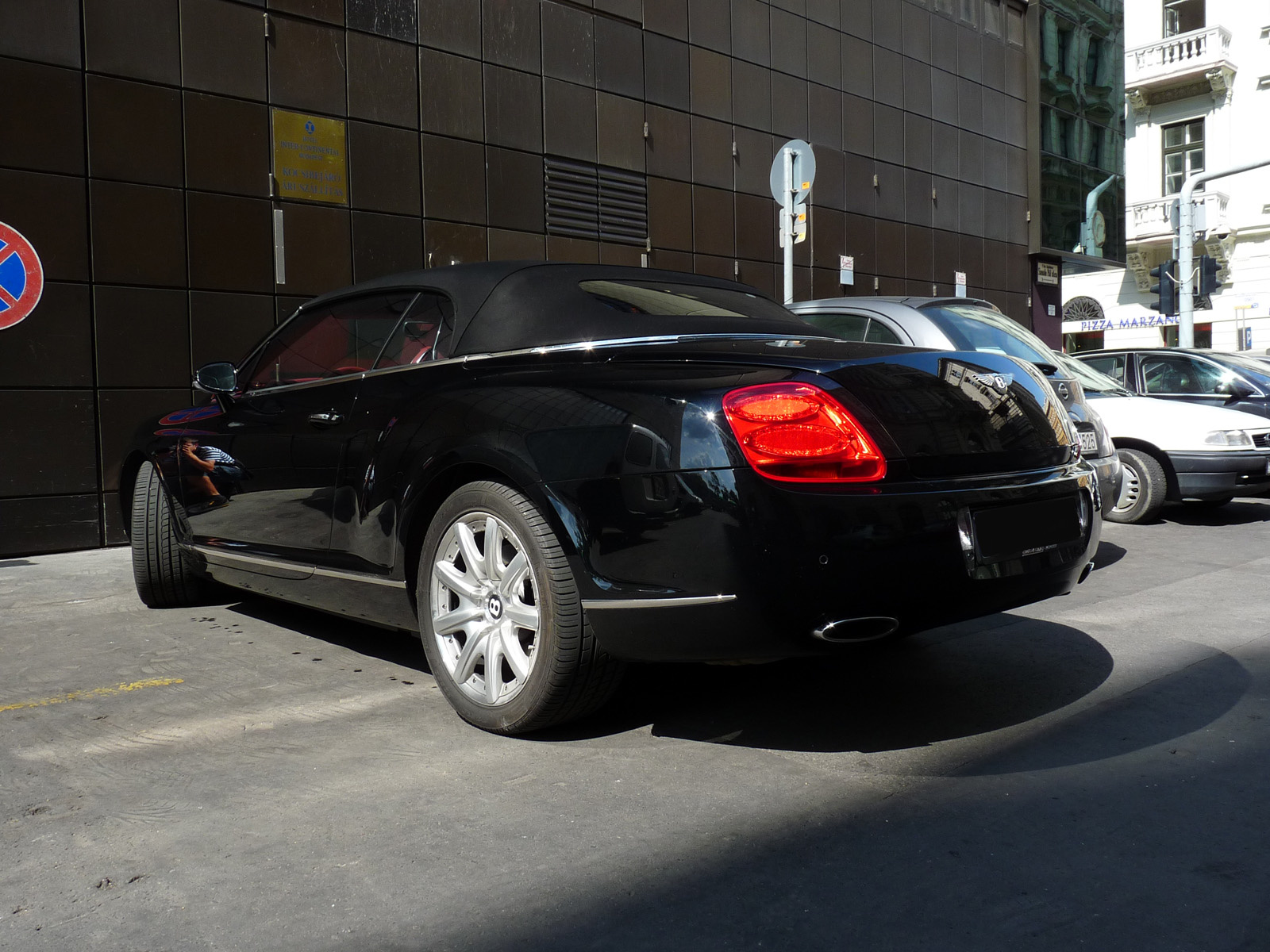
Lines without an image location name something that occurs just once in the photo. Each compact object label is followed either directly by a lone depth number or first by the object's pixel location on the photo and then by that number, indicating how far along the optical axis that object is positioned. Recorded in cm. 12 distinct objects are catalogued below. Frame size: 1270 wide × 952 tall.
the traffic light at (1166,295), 1709
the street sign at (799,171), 859
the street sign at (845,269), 1477
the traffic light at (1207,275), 1756
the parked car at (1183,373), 975
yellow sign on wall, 910
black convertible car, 280
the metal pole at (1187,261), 1847
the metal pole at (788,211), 859
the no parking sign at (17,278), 764
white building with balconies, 3095
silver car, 598
